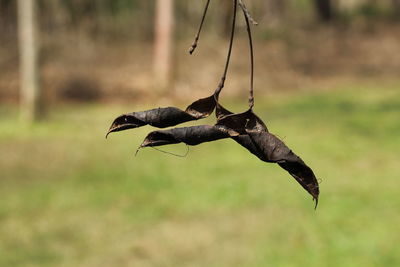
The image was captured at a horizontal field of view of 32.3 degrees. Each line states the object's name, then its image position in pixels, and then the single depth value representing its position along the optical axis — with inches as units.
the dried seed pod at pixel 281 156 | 46.3
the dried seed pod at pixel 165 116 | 49.1
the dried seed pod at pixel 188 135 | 47.9
